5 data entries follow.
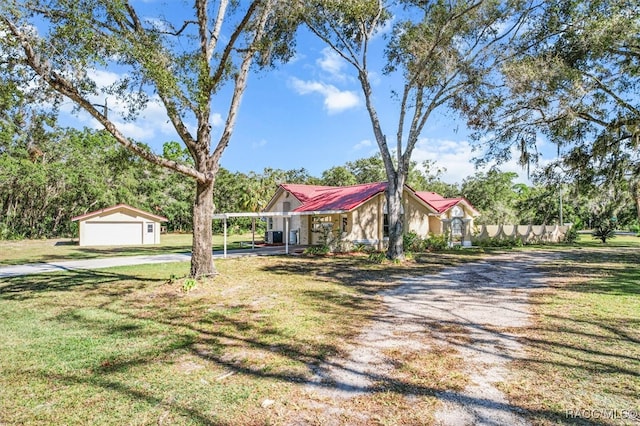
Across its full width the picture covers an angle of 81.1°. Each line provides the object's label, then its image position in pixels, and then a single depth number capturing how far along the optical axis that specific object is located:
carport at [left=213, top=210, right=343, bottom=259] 17.59
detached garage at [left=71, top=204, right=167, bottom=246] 27.06
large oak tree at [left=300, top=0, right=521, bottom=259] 14.08
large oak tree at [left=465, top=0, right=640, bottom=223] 11.96
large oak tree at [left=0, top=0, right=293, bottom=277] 7.43
